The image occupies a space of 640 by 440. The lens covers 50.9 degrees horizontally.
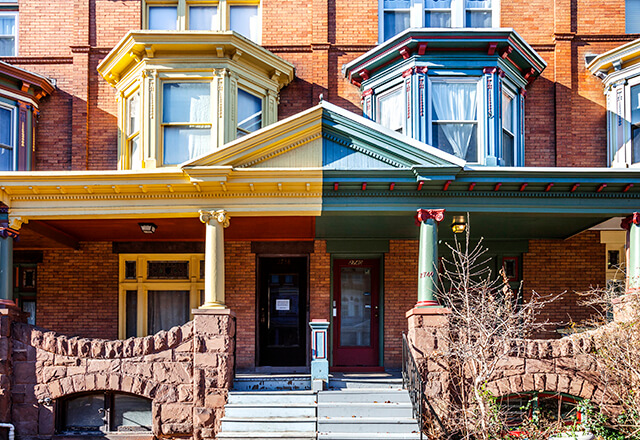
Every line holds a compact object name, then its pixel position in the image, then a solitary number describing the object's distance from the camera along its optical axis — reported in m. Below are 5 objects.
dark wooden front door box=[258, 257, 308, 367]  14.09
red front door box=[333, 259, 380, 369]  13.94
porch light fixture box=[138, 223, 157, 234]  12.48
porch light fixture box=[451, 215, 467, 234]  11.76
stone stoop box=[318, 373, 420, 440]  9.91
